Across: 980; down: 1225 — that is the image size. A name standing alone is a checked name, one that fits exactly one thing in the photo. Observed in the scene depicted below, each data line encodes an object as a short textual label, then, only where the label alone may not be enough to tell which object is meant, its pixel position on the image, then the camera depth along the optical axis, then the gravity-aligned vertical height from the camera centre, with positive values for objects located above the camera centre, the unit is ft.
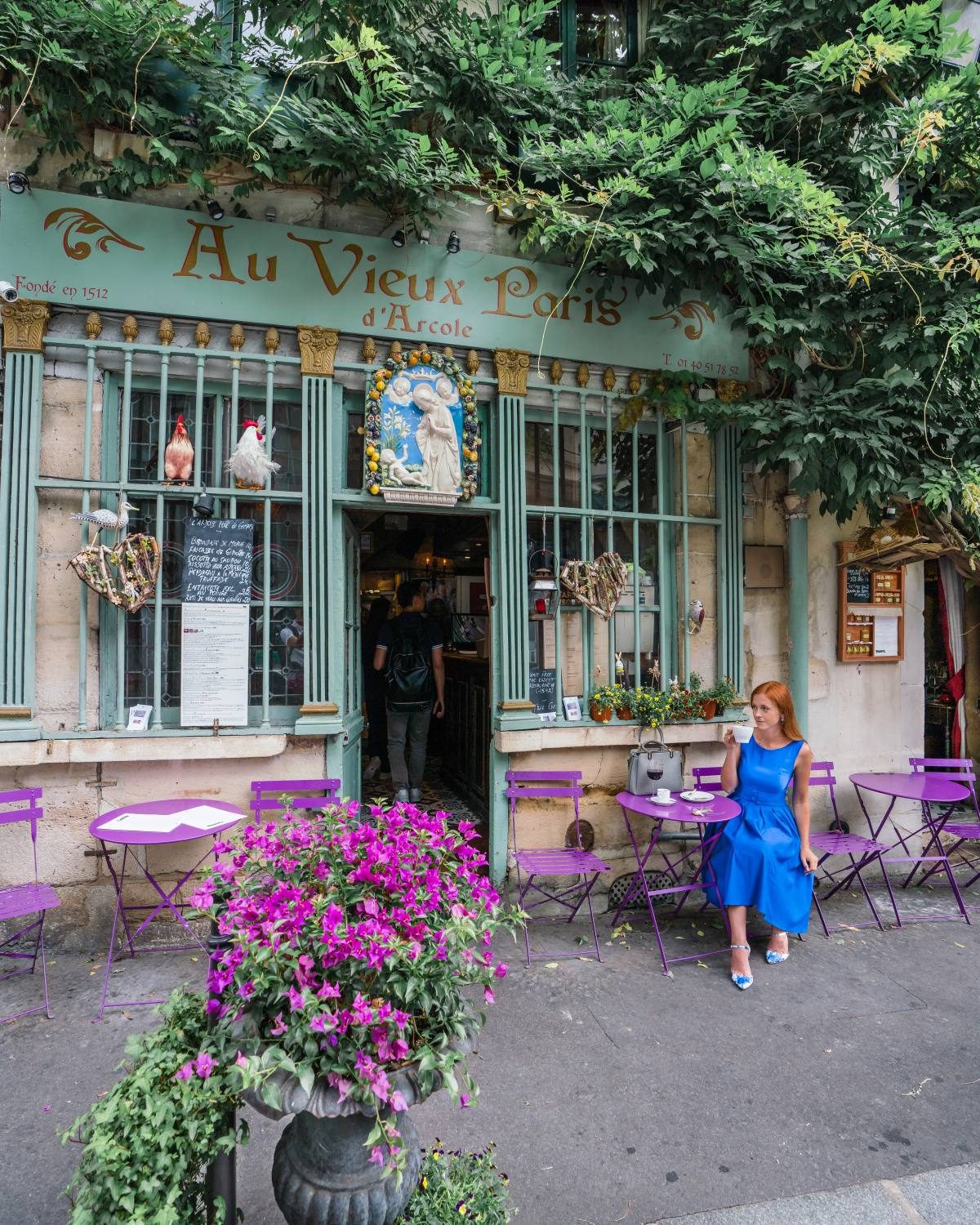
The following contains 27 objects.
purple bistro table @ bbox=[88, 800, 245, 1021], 11.52 -3.27
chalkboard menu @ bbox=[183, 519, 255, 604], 14.58 +1.73
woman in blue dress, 13.83 -4.06
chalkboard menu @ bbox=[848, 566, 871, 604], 18.86 +1.38
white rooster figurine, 14.46 +3.83
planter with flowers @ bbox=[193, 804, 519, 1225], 5.51 -2.98
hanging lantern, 16.80 +1.04
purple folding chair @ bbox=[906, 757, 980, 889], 17.58 -3.72
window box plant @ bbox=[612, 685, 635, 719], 16.67 -1.56
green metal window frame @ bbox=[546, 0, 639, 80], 17.87 +15.87
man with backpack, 20.98 -1.32
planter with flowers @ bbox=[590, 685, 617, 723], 16.58 -1.61
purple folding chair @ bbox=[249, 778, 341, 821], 14.39 -3.20
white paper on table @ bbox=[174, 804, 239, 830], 12.26 -3.22
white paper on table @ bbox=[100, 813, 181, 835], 11.93 -3.23
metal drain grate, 16.74 -6.07
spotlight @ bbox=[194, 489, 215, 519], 14.48 +2.87
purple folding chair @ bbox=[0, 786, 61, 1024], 11.51 -4.40
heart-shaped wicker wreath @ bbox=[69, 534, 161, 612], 13.60 +1.48
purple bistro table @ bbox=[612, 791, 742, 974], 13.70 -3.62
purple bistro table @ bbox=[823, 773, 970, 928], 16.57 -3.86
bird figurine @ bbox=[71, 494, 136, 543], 13.58 +2.48
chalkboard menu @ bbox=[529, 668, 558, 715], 16.76 -1.28
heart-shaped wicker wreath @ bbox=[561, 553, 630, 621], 16.67 +1.36
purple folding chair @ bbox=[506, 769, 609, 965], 14.19 -4.70
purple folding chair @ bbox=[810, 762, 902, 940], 15.90 -4.92
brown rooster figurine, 14.43 +3.92
